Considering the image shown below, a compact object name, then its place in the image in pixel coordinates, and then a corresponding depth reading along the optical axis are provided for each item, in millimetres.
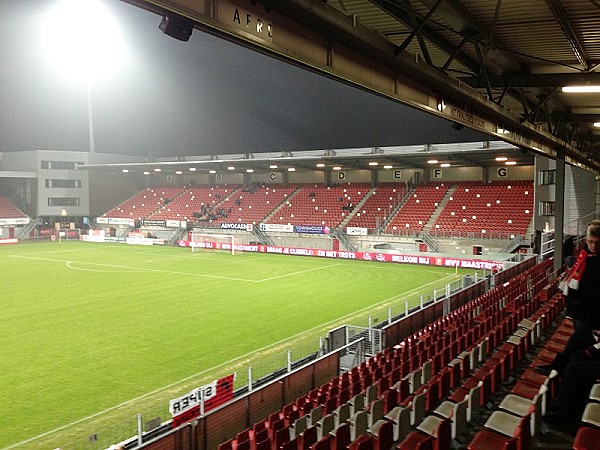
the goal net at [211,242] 40094
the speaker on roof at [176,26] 4305
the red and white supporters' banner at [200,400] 7422
